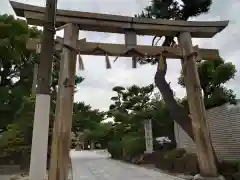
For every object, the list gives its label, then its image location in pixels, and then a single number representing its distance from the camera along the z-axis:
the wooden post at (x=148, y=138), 10.39
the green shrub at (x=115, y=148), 14.21
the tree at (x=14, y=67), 12.38
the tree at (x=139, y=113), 10.13
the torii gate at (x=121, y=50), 3.30
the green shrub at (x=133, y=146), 11.04
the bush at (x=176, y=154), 7.71
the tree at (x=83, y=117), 20.37
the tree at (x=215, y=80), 7.33
